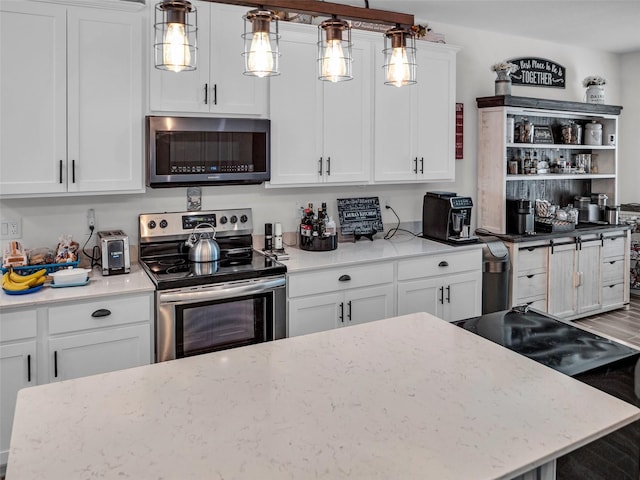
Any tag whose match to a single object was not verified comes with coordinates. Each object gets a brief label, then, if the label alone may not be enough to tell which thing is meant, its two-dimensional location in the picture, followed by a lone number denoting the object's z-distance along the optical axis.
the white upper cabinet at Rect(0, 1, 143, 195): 2.62
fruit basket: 2.69
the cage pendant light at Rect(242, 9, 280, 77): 1.29
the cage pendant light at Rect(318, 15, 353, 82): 1.37
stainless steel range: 2.73
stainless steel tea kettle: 3.13
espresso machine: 3.89
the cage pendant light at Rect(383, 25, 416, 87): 1.45
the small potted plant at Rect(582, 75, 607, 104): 5.06
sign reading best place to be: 4.89
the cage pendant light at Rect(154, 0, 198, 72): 1.25
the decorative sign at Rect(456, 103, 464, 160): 4.45
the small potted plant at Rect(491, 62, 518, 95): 4.43
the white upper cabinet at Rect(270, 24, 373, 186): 3.34
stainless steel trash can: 4.00
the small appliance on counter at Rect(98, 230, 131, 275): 2.88
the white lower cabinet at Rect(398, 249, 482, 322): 3.52
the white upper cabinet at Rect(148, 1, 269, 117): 2.97
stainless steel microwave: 2.98
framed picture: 4.84
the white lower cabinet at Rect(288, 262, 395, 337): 3.10
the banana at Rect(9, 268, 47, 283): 2.55
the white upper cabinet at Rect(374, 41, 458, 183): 3.73
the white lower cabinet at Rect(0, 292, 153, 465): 2.43
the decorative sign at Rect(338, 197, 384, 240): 3.95
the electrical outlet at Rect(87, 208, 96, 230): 3.13
